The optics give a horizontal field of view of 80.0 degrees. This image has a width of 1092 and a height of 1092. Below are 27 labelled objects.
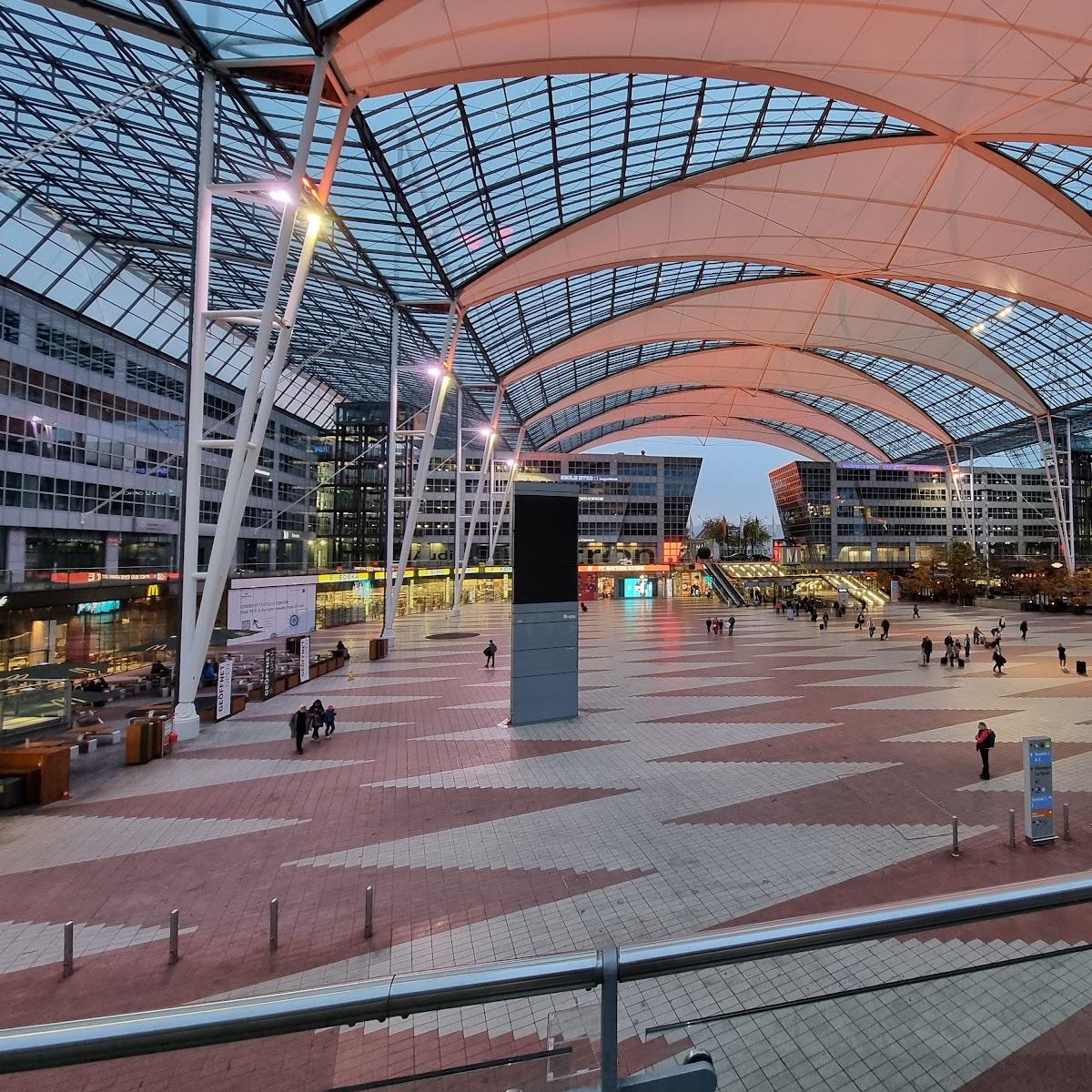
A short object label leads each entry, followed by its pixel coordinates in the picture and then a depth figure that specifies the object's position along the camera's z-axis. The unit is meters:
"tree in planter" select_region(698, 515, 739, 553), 105.58
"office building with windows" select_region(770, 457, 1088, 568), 86.56
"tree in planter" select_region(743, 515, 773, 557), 113.19
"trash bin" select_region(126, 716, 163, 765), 13.96
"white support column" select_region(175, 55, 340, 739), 15.96
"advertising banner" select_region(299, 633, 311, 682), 23.08
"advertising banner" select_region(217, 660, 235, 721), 17.67
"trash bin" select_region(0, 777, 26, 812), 11.63
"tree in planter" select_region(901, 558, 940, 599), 63.41
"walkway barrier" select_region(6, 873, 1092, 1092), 1.37
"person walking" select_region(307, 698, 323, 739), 15.74
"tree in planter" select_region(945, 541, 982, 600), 58.69
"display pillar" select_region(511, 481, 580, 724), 17.38
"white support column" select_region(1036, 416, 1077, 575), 56.53
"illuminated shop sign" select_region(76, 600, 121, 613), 26.47
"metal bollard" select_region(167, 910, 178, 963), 6.98
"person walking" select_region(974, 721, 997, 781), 12.56
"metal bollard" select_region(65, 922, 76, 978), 6.88
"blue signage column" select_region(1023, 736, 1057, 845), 9.70
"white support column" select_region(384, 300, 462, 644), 30.91
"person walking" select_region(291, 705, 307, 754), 14.85
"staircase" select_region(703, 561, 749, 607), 61.17
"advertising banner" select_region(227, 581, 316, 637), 29.55
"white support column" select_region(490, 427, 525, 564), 55.38
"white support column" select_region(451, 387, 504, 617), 46.35
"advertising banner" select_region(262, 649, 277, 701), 20.72
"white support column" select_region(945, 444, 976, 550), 74.75
